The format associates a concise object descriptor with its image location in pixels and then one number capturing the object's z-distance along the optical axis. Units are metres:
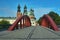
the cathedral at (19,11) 70.36
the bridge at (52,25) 12.53
